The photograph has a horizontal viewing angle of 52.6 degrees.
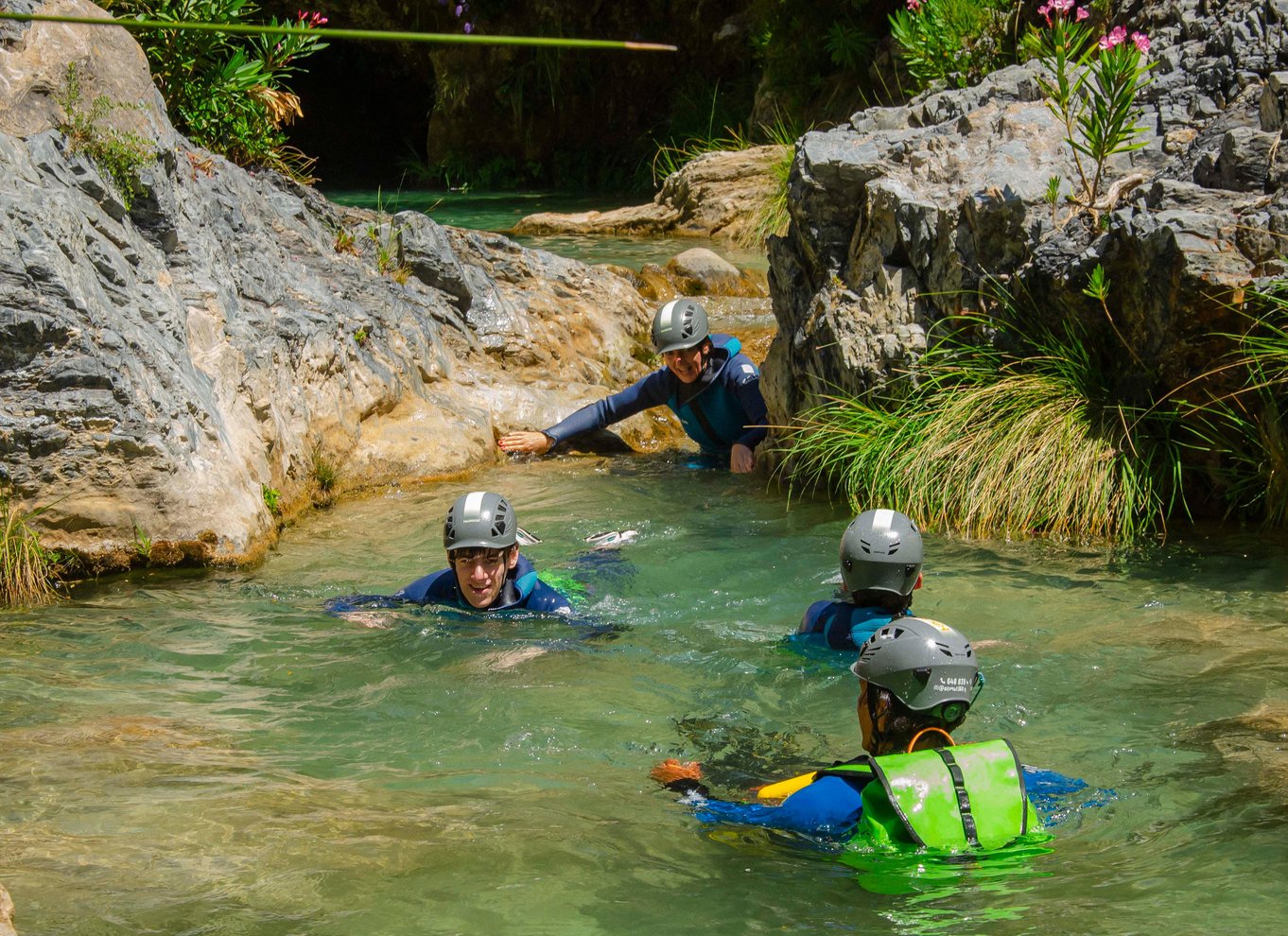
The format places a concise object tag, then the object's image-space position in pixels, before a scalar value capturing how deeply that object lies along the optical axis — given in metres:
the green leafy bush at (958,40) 10.62
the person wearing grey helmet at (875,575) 5.14
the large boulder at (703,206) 16.50
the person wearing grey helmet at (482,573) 5.95
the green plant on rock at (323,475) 8.38
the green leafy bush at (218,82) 10.09
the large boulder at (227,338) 6.68
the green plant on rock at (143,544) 6.73
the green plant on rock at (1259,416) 6.58
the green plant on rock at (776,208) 15.42
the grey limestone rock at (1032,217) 6.98
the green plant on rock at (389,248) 10.72
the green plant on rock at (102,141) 7.85
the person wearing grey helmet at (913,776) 3.51
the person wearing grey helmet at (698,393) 8.91
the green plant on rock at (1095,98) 7.12
